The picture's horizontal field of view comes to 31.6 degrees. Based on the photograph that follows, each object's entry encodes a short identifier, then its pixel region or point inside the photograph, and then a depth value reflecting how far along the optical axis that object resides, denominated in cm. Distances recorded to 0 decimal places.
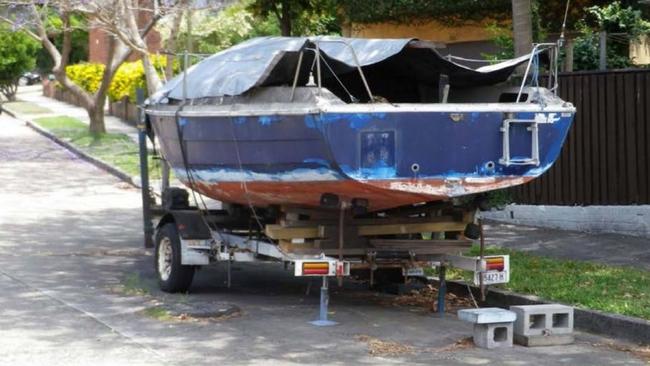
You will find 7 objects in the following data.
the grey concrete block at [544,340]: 933
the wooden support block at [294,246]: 1025
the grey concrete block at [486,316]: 905
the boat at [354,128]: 927
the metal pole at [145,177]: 1352
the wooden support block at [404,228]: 1048
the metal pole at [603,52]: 1576
